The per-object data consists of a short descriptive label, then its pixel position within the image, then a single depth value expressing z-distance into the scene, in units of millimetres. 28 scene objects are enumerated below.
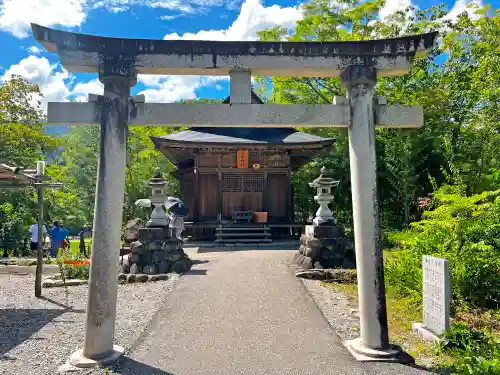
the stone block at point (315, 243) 10969
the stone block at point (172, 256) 10715
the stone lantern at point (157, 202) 11016
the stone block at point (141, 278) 10141
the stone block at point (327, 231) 11172
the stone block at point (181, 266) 10570
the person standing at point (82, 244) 15977
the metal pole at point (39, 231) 8414
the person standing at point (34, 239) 13219
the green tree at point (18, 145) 17469
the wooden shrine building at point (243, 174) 16812
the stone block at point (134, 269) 10594
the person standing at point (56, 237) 14328
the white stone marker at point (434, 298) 5684
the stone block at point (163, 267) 10578
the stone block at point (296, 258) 11627
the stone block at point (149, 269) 10523
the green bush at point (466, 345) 4613
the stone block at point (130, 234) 12797
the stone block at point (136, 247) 10650
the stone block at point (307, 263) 10727
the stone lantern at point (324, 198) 11477
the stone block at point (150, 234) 10745
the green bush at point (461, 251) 7445
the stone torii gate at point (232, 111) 4855
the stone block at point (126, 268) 10768
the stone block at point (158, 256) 10672
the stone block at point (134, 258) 10703
